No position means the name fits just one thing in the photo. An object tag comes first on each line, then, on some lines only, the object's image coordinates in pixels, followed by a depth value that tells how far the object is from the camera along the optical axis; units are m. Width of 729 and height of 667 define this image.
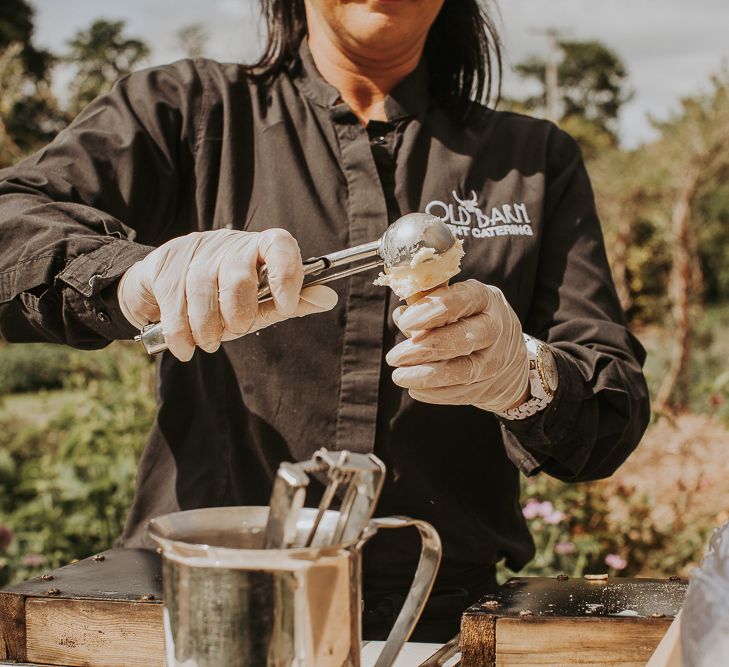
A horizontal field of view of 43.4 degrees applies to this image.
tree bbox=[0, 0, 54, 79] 19.24
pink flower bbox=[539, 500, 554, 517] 3.00
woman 1.43
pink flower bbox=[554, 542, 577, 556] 2.96
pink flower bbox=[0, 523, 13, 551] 2.42
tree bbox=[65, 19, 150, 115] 19.67
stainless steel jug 0.75
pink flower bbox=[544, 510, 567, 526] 2.96
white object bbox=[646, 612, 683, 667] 0.83
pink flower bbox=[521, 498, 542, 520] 3.04
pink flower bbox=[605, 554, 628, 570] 2.92
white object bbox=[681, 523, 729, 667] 0.74
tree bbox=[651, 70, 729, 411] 7.98
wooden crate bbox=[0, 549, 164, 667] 1.12
